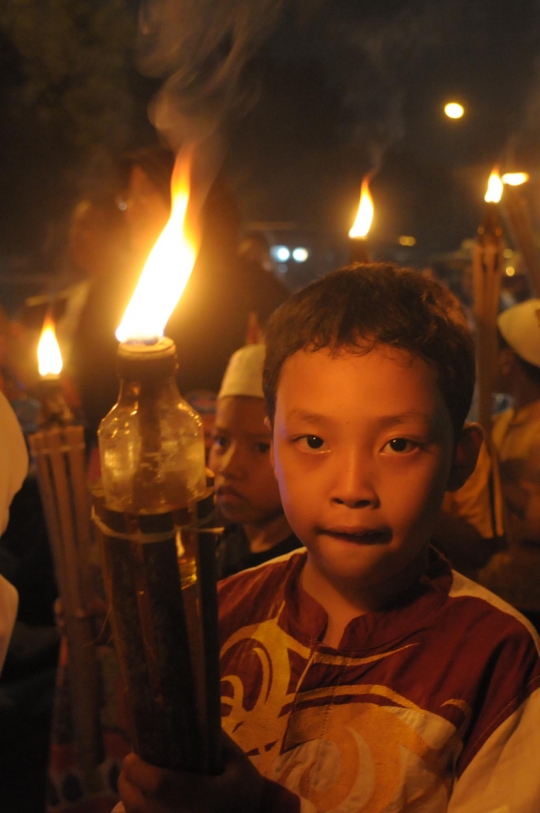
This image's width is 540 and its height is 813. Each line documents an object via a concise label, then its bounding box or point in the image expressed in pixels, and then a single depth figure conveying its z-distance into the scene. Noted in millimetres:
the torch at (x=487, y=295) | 2047
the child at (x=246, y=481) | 1932
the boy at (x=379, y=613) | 1180
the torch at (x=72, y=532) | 1765
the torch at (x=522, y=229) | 2217
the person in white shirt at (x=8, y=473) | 1216
